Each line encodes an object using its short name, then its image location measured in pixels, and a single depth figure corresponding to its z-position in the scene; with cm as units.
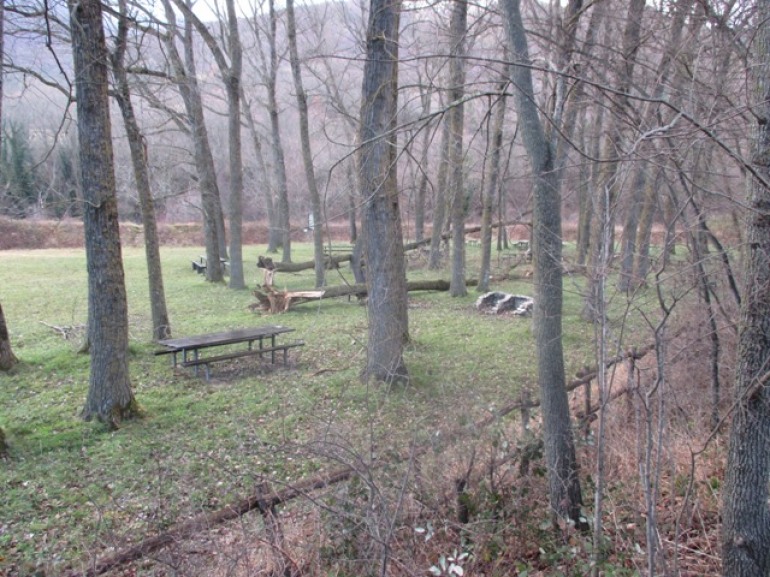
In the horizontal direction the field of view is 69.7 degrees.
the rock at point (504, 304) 1288
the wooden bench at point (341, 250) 2370
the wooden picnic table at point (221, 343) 809
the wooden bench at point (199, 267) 2116
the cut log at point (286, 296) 1362
